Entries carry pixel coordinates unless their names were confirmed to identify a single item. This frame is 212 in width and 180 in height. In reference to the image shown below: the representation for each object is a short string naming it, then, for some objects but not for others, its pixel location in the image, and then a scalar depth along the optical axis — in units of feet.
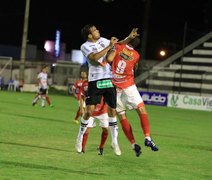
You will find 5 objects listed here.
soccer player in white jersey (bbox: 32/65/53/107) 90.79
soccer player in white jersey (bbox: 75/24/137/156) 33.60
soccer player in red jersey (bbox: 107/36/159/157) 36.14
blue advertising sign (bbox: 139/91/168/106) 129.70
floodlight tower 155.74
